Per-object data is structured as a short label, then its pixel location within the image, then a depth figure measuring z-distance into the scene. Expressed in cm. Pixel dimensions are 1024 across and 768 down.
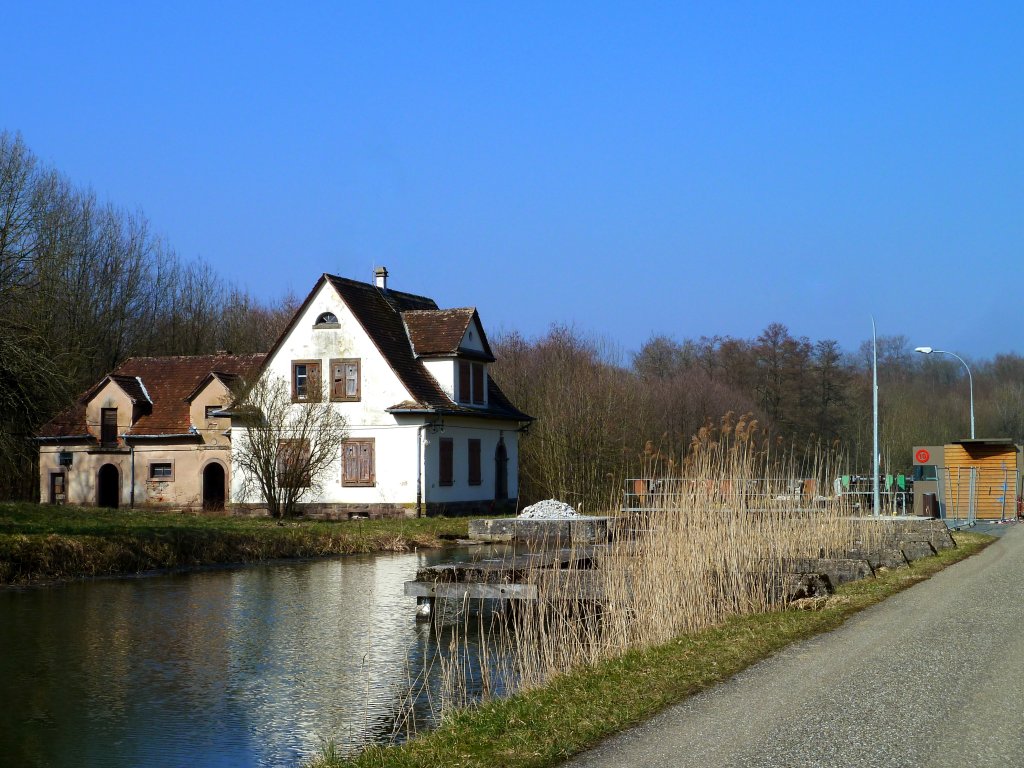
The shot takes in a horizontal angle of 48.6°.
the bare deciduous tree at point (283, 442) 3356
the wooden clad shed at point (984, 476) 3262
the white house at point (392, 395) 3562
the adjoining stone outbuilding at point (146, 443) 3897
